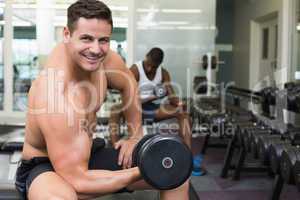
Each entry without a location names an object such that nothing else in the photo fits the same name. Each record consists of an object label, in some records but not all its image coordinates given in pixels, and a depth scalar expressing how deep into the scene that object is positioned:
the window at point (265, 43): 5.44
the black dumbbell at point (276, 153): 1.90
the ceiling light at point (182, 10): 4.72
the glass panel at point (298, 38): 4.13
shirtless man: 0.99
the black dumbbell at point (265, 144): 2.07
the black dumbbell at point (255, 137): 2.27
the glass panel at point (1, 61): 4.50
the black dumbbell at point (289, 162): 1.69
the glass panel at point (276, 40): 4.96
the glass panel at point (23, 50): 4.49
